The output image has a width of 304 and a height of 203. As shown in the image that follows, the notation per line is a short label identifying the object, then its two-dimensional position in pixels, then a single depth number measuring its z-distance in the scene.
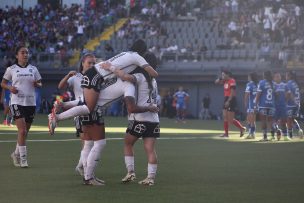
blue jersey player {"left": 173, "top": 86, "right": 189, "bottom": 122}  44.72
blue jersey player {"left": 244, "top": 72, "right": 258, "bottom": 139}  28.11
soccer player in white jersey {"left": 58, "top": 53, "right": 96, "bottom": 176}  14.71
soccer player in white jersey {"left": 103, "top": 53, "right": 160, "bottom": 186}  13.42
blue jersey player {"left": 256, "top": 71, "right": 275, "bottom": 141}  26.59
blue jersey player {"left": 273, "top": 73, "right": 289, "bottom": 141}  27.22
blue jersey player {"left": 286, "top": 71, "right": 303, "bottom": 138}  27.61
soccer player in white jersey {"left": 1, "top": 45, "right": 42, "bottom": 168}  16.75
